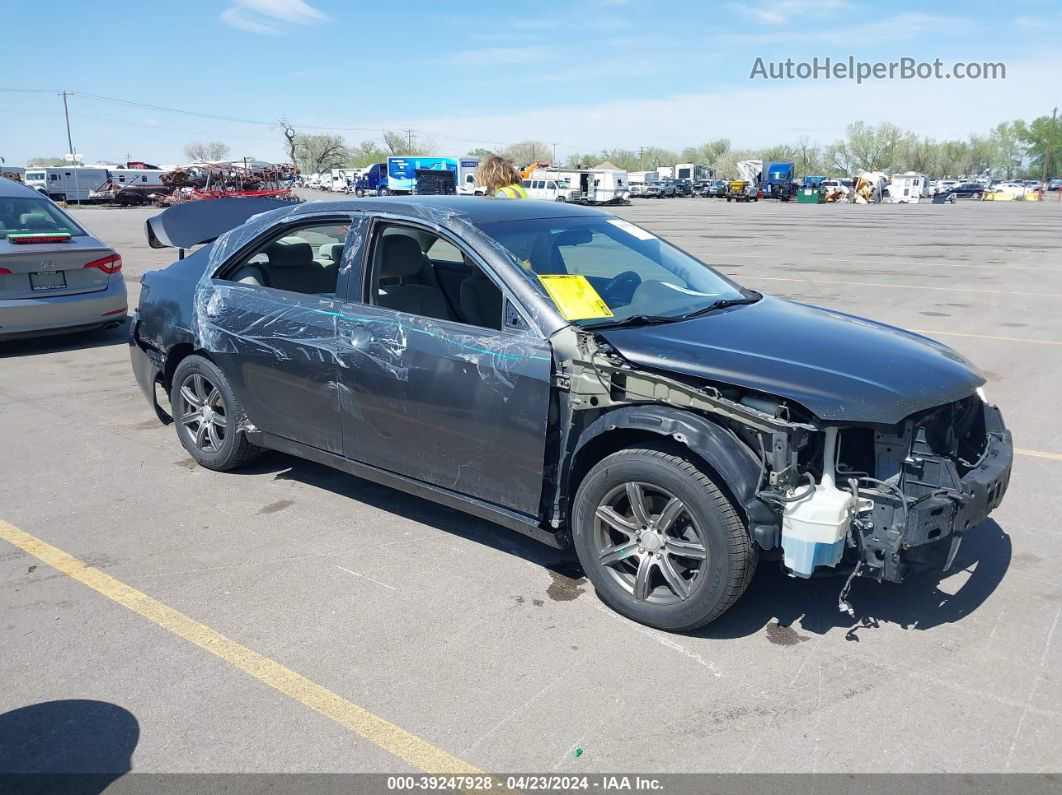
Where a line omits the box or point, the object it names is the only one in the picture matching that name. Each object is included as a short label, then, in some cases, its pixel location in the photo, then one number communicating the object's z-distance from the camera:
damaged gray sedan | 3.25
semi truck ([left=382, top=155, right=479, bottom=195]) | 55.94
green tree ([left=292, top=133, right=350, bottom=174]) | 128.62
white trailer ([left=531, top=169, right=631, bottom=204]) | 54.56
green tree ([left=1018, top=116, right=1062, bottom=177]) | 115.54
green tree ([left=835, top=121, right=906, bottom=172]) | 121.81
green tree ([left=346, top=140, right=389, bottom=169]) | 133.62
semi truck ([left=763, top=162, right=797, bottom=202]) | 72.00
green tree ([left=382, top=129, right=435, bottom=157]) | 144.11
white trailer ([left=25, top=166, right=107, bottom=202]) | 58.09
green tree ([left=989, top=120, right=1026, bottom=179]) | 136.50
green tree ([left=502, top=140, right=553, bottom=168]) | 132.04
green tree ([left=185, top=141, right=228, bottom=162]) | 148.46
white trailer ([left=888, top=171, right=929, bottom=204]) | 70.75
